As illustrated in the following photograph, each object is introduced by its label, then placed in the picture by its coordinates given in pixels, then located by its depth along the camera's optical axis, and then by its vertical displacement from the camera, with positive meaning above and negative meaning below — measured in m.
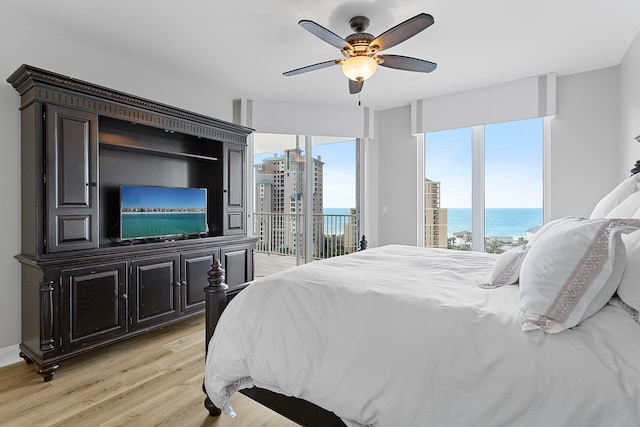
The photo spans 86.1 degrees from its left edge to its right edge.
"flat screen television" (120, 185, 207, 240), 2.94 -0.01
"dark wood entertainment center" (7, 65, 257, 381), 2.30 -0.15
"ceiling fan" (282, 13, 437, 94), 2.10 +1.06
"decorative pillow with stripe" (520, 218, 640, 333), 1.08 -0.22
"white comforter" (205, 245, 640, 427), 1.00 -0.50
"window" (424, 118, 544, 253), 3.87 +0.30
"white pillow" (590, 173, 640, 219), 1.99 +0.10
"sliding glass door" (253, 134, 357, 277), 4.65 +0.16
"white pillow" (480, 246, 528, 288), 1.56 -0.28
